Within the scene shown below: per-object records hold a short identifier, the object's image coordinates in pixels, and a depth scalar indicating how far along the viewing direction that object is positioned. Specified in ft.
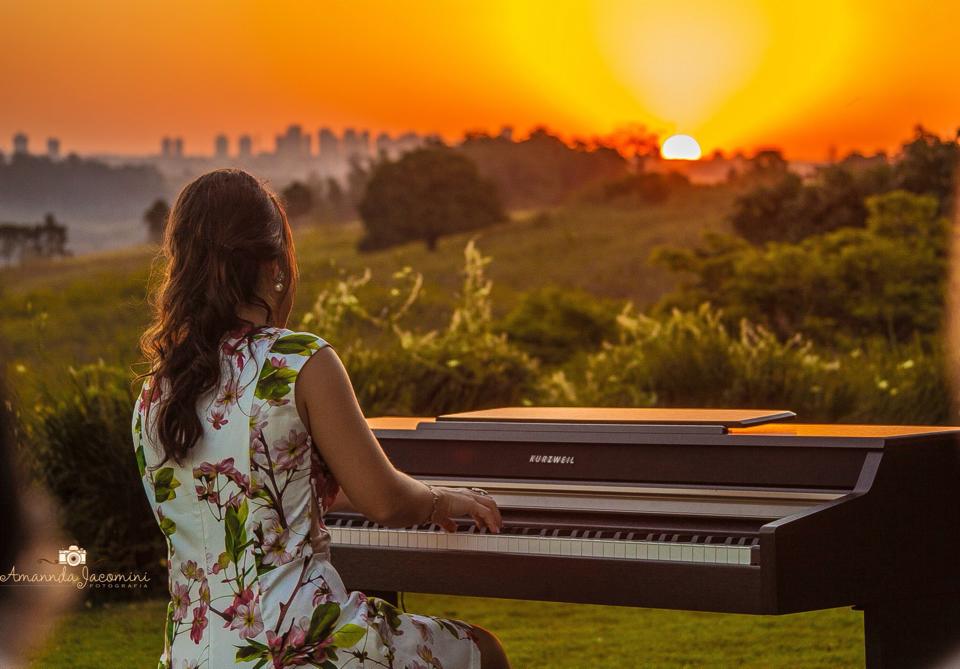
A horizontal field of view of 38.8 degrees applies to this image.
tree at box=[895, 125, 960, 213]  51.29
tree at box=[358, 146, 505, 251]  77.61
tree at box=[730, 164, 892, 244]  57.27
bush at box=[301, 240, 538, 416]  24.90
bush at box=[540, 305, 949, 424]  25.62
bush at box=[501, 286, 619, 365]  57.26
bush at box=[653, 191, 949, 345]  50.19
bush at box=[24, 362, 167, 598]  21.62
